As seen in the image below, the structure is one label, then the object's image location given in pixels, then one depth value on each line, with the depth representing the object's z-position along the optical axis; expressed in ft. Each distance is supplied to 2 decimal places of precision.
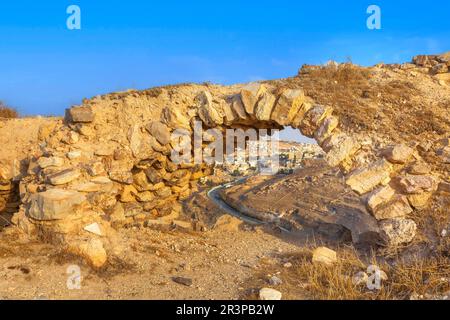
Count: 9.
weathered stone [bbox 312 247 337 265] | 16.84
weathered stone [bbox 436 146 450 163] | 18.61
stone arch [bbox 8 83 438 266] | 18.12
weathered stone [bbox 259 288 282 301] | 13.93
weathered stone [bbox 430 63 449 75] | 23.12
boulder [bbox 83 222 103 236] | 19.13
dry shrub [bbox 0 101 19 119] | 30.09
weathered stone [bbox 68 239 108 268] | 16.85
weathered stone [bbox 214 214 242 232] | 26.19
